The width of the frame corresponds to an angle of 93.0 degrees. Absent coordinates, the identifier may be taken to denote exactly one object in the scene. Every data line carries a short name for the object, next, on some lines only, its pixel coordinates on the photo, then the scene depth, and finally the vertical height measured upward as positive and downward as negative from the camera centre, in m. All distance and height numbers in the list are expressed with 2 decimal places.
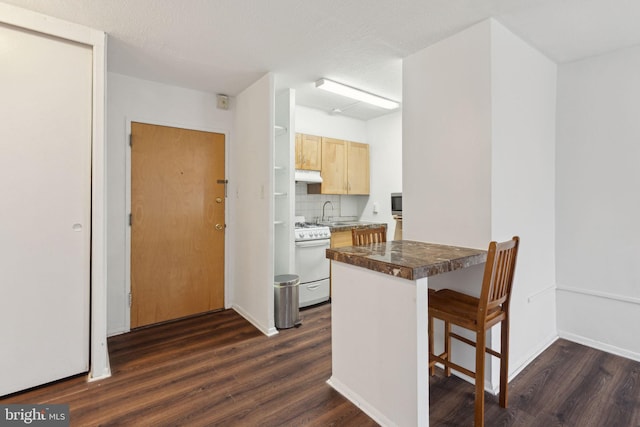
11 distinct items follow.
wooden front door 3.02 -0.11
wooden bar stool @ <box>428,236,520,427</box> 1.57 -0.55
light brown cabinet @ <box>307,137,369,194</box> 4.04 +0.63
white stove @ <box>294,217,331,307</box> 3.42 -0.58
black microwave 3.92 +0.13
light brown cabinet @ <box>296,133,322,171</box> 3.77 +0.78
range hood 3.75 +0.46
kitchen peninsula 1.50 -0.62
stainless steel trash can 2.98 -0.89
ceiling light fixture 3.08 +1.31
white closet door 1.91 +0.03
